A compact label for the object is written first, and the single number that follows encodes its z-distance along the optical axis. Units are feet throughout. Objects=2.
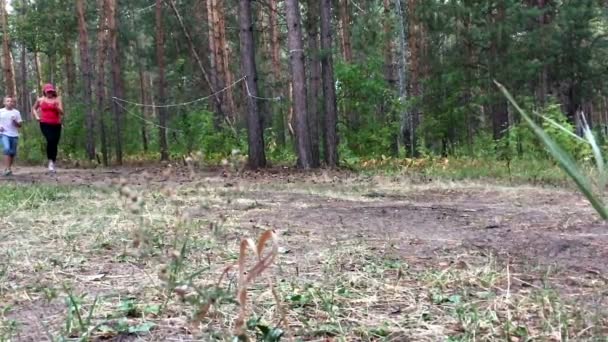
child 34.94
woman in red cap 35.12
